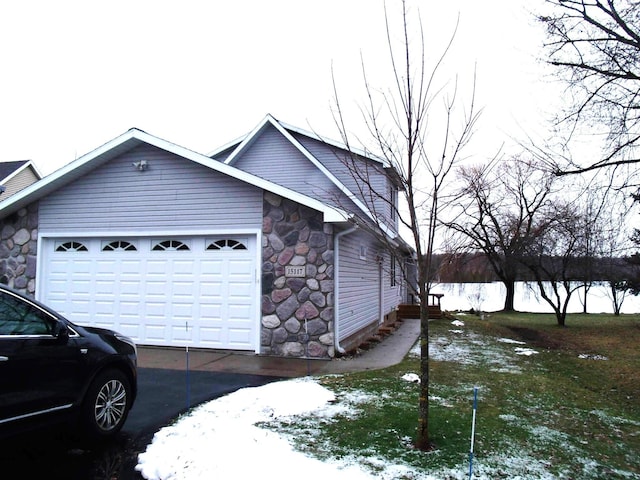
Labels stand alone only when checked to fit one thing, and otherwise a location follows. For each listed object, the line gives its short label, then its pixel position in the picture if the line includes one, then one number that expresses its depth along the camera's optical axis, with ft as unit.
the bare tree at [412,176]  13.53
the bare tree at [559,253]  60.75
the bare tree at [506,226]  81.51
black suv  11.96
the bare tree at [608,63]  25.88
